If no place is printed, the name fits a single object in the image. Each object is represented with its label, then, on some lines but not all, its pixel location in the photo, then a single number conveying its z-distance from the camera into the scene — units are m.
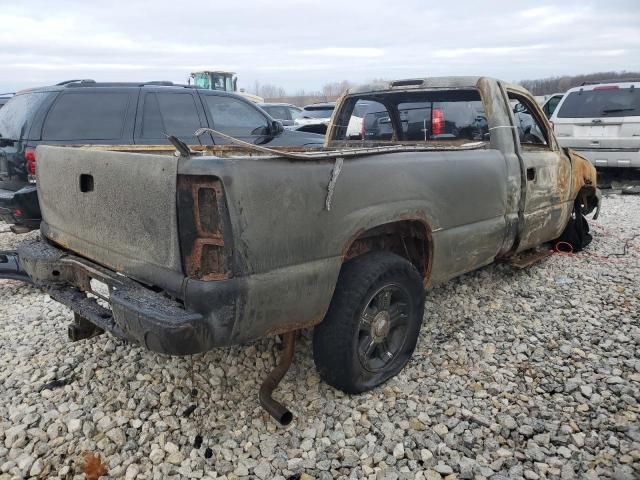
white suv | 8.23
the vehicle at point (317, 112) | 14.23
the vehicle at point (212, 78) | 24.98
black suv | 5.35
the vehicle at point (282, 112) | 14.84
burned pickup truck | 2.06
